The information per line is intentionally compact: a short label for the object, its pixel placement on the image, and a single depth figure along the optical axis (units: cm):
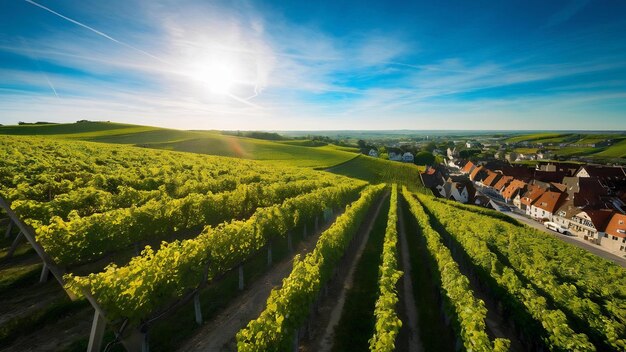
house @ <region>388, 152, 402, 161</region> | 17575
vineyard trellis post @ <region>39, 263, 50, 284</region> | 1656
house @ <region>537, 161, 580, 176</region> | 9233
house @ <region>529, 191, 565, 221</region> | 6358
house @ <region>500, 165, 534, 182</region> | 8869
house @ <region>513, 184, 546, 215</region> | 7025
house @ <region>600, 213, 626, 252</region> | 4718
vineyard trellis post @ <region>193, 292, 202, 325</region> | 1539
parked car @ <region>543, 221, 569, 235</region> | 5738
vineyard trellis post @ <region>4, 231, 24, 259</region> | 1754
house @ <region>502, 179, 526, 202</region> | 7800
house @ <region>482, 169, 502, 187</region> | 9377
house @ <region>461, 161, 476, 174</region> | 11900
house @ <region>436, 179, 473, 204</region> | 7506
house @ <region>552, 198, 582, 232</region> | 5762
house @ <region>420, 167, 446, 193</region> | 8564
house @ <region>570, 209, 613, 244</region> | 5119
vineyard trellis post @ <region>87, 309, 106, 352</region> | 1134
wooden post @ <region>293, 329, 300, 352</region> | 1327
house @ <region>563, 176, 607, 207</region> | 6100
